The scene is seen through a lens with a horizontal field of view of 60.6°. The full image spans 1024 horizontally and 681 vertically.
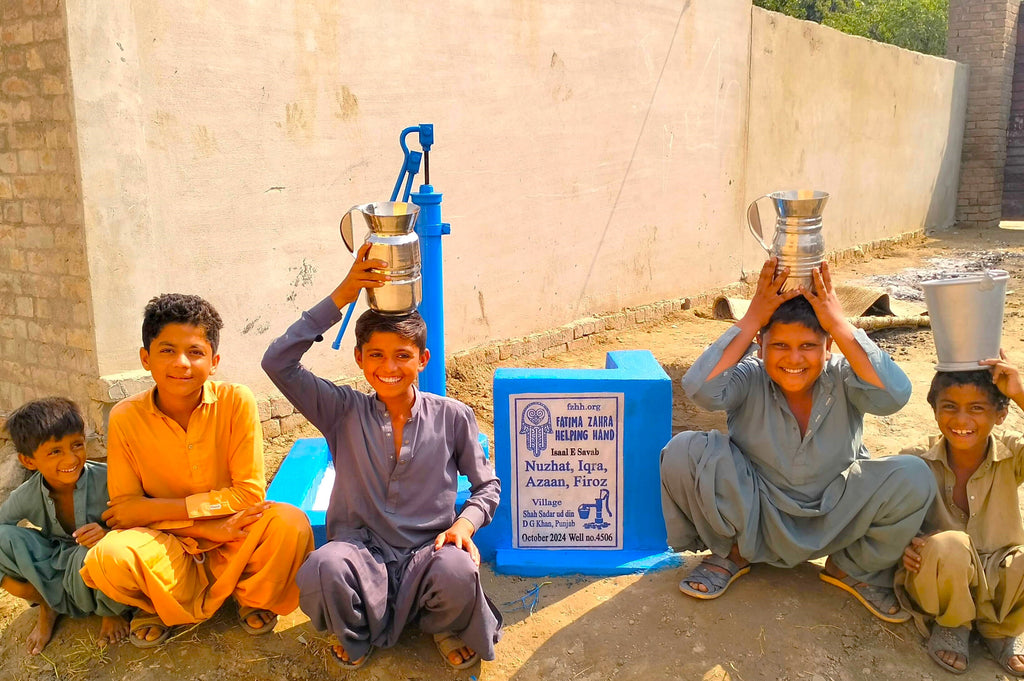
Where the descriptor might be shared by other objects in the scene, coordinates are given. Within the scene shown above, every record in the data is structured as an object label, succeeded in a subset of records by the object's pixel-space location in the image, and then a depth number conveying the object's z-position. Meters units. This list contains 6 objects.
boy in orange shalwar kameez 2.63
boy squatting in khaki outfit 2.61
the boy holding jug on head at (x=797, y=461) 2.75
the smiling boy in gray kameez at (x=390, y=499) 2.49
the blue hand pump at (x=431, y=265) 3.41
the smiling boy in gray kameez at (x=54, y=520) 2.65
